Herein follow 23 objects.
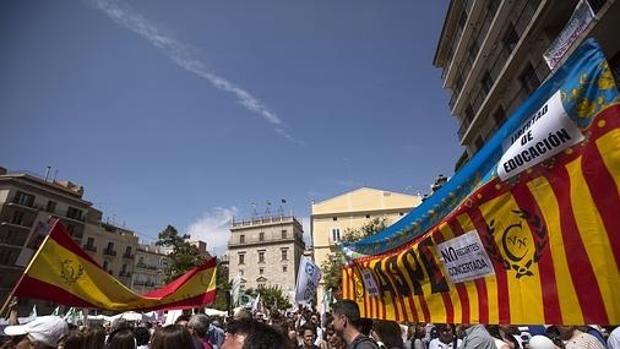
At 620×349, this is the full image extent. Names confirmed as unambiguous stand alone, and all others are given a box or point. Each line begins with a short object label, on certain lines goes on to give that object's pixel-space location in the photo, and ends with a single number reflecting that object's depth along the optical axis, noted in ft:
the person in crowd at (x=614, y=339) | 13.35
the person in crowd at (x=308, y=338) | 24.75
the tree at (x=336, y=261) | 124.26
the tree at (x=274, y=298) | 167.12
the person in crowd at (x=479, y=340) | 15.72
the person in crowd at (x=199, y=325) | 17.88
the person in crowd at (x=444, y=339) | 24.94
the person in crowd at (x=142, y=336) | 19.02
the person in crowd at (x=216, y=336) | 29.45
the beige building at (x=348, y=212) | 169.89
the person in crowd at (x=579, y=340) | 14.30
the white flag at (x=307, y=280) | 37.17
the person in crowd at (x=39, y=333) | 11.14
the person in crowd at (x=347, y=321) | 11.35
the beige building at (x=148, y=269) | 210.18
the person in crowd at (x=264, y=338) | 5.83
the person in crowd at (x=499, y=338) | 16.48
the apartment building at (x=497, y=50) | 39.65
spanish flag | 16.47
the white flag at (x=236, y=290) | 63.41
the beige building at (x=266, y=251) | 202.59
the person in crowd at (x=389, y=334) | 15.80
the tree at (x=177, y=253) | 145.79
